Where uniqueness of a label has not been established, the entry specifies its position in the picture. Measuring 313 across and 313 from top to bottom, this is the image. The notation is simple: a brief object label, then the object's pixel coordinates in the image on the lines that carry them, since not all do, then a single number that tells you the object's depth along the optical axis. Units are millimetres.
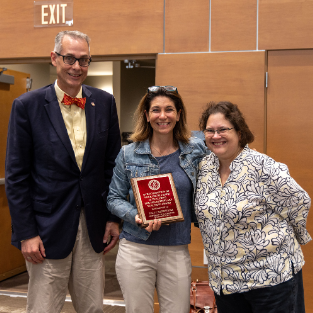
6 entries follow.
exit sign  3764
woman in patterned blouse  1852
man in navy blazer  2174
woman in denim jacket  2092
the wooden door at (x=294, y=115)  3393
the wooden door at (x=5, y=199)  4539
